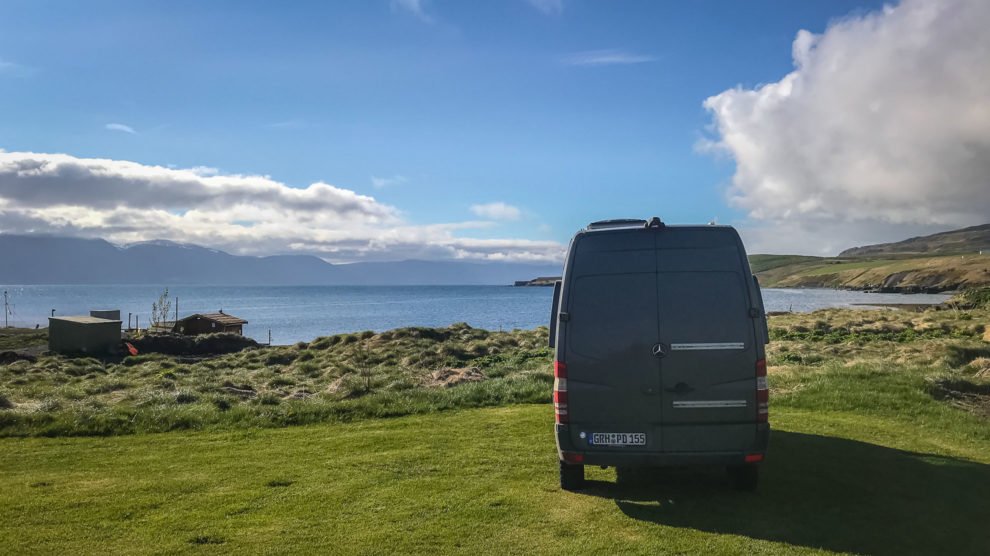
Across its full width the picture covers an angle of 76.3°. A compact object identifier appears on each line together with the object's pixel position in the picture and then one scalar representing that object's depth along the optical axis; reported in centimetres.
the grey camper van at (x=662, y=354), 659
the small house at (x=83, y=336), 4422
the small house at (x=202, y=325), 6341
